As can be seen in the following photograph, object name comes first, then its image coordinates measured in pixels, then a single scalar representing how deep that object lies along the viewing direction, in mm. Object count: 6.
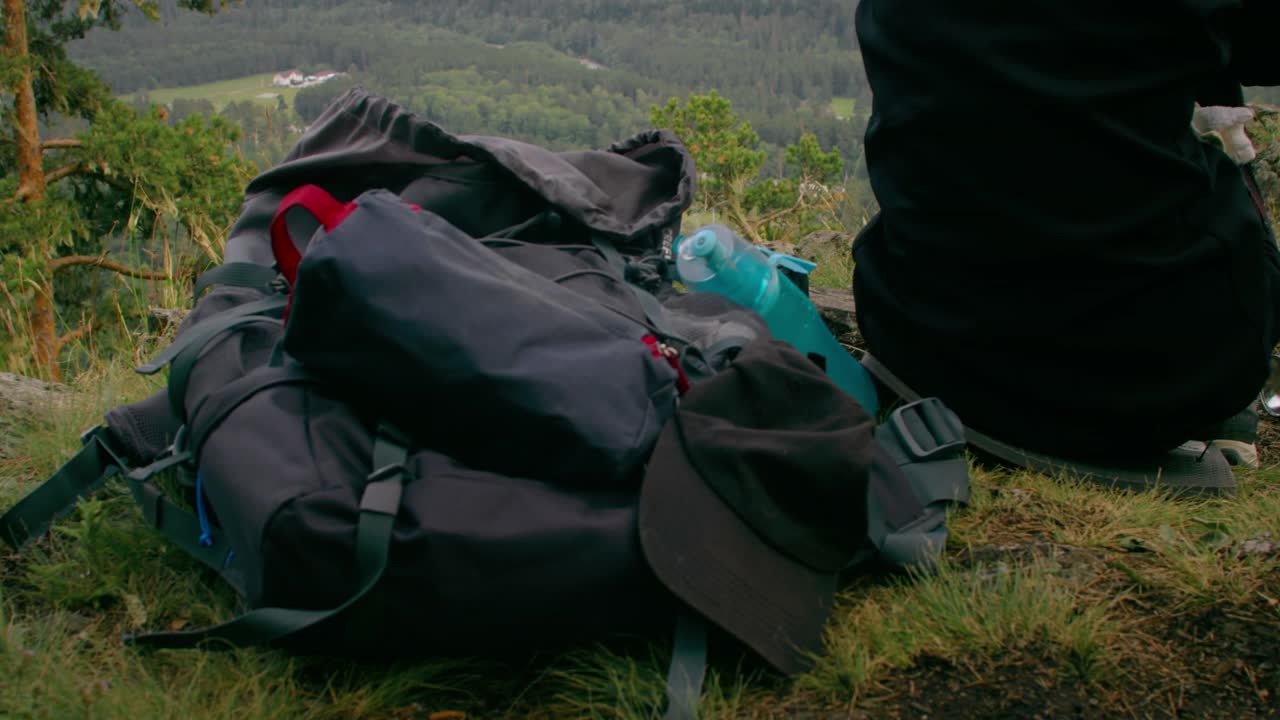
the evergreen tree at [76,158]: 9945
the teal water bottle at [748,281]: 2580
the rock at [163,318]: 3475
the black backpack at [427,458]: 1414
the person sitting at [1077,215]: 1720
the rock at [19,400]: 2461
